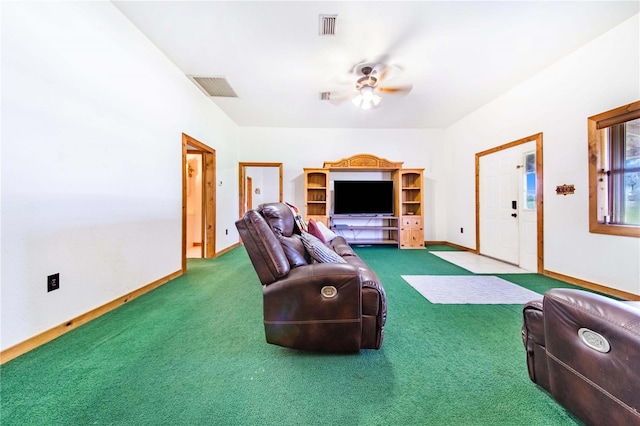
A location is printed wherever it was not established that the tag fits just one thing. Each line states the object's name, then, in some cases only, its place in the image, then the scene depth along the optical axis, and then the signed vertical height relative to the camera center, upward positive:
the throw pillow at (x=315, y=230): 2.41 -0.19
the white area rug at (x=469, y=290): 2.26 -0.87
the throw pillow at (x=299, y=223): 2.07 -0.10
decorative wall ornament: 2.73 +0.27
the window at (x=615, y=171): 2.26 +0.42
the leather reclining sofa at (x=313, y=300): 1.35 -0.53
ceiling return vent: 3.19 +1.89
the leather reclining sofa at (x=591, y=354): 0.73 -0.53
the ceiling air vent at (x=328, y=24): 2.10 +1.81
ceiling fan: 2.82 +1.74
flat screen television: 5.10 +0.33
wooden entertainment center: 4.97 +0.12
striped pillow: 1.61 -0.29
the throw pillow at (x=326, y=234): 2.63 -0.25
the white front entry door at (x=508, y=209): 3.36 +0.05
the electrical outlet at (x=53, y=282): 1.60 -0.49
